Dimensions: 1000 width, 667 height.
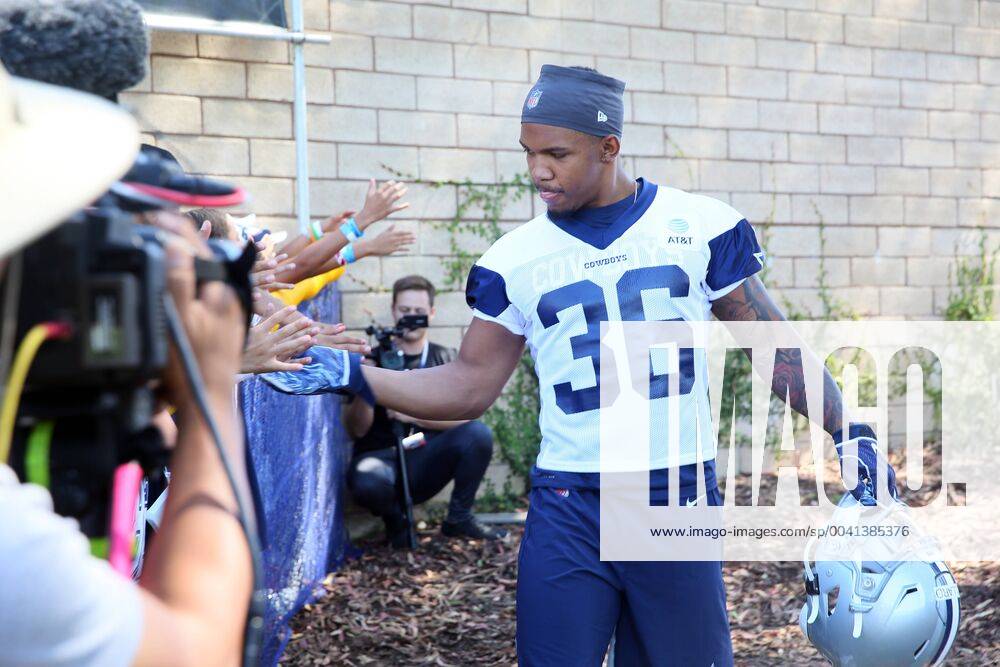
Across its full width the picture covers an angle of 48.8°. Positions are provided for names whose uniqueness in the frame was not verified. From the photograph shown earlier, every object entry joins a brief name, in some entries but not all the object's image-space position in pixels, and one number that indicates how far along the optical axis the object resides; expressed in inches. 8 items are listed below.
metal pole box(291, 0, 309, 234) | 259.6
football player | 124.3
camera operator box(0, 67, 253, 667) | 43.4
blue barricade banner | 185.0
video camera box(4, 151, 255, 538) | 45.0
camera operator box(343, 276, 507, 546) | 254.4
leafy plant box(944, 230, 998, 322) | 342.0
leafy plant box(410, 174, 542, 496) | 282.2
